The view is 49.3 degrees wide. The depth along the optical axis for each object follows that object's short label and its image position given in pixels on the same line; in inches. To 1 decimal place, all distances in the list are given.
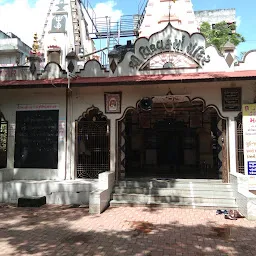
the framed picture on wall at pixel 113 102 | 415.8
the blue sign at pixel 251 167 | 382.9
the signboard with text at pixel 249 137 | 384.2
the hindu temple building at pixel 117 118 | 372.2
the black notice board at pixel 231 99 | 390.3
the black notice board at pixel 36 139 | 426.6
